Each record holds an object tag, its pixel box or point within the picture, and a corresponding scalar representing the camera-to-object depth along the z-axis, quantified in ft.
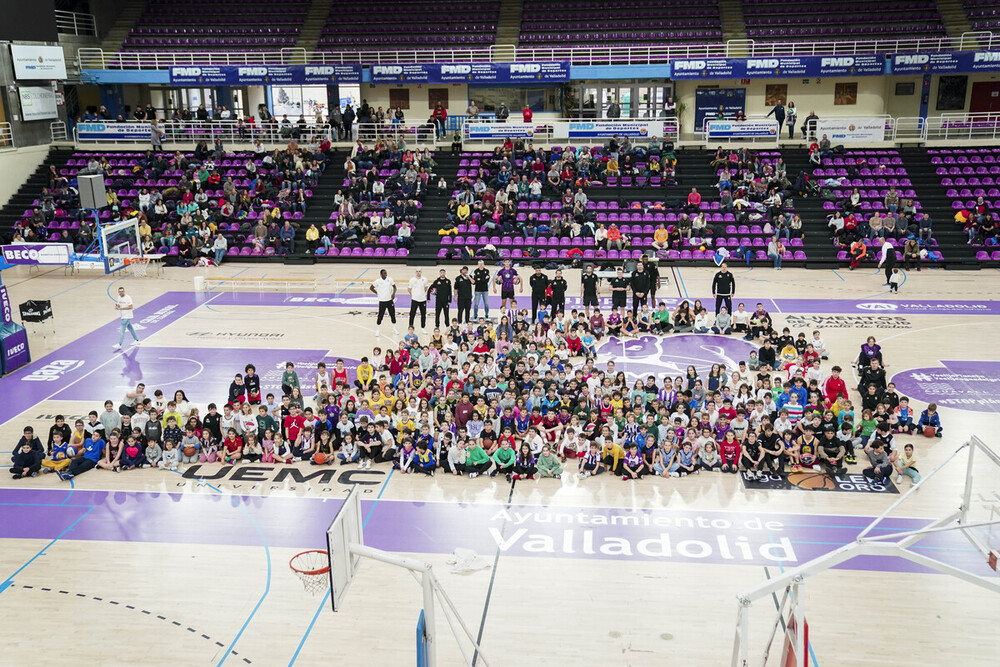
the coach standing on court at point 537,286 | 78.64
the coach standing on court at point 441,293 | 76.33
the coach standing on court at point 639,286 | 78.33
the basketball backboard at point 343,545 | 28.35
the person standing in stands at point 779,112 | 124.57
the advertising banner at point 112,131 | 132.46
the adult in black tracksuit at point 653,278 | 80.16
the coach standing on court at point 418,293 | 75.61
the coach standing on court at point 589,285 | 79.36
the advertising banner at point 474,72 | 127.95
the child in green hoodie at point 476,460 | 50.57
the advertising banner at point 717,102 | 134.62
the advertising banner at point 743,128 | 123.34
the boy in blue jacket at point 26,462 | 50.80
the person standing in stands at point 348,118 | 131.23
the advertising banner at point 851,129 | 122.42
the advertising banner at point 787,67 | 124.16
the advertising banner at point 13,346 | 68.95
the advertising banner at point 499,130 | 126.41
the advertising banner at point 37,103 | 127.54
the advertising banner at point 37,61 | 124.16
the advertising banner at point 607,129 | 125.08
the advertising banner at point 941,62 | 121.19
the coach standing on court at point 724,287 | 76.59
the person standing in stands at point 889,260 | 93.61
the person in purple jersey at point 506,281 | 79.10
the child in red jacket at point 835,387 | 58.18
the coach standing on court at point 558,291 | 77.77
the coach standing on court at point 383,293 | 76.69
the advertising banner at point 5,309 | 69.97
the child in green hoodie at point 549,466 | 50.24
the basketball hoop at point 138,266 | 104.94
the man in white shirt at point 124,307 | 70.03
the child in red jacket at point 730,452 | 50.60
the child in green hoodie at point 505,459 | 50.49
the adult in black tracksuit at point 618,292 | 79.61
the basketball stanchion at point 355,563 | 28.37
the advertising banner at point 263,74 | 133.59
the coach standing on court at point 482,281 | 78.02
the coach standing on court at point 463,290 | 77.61
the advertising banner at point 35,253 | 104.32
